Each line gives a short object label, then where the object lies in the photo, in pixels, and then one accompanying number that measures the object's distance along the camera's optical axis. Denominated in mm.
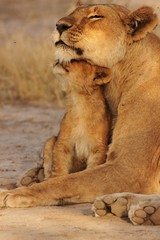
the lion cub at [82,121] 13945
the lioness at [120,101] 13219
